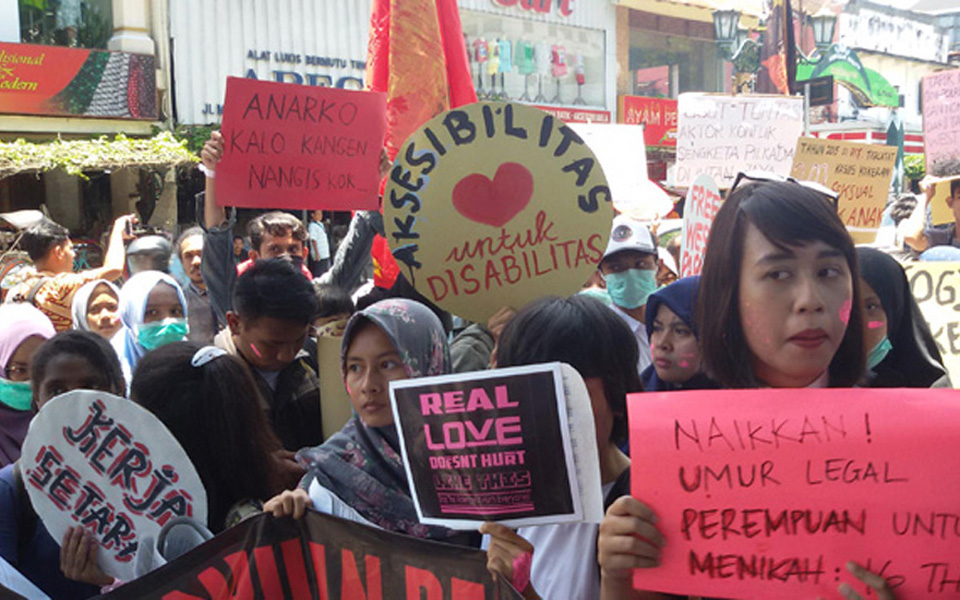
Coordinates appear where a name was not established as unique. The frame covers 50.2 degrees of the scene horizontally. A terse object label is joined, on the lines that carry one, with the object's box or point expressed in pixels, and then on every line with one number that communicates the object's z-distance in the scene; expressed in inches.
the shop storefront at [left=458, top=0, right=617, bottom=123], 820.6
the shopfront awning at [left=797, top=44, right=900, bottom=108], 1024.2
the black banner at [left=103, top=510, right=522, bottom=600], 76.5
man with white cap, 158.2
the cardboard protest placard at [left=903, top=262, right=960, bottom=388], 128.3
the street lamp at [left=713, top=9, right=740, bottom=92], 484.4
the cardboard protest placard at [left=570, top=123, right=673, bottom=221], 260.2
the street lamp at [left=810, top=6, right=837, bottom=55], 495.8
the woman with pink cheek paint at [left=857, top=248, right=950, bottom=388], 97.4
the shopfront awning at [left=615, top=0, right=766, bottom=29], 959.6
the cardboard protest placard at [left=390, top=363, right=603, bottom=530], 66.1
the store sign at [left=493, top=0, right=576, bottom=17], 849.1
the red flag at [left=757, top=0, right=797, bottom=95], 398.6
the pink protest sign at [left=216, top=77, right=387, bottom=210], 144.1
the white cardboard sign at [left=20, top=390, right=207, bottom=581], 87.7
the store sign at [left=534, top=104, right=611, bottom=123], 862.5
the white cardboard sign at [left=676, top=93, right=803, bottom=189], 248.2
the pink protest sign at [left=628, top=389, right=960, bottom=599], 54.0
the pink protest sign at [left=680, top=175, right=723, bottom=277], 153.1
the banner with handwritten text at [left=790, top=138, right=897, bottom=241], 203.8
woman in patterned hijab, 88.4
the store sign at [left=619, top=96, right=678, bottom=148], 919.0
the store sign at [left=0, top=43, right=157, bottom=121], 549.0
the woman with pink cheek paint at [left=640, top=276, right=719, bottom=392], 110.0
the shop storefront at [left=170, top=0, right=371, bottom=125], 637.9
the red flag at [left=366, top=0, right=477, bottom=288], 159.0
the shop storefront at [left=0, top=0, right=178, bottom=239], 545.6
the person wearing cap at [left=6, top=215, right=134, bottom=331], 189.8
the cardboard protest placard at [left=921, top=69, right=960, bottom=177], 220.8
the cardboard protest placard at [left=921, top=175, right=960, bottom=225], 191.3
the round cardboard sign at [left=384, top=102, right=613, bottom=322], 114.7
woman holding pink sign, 63.8
